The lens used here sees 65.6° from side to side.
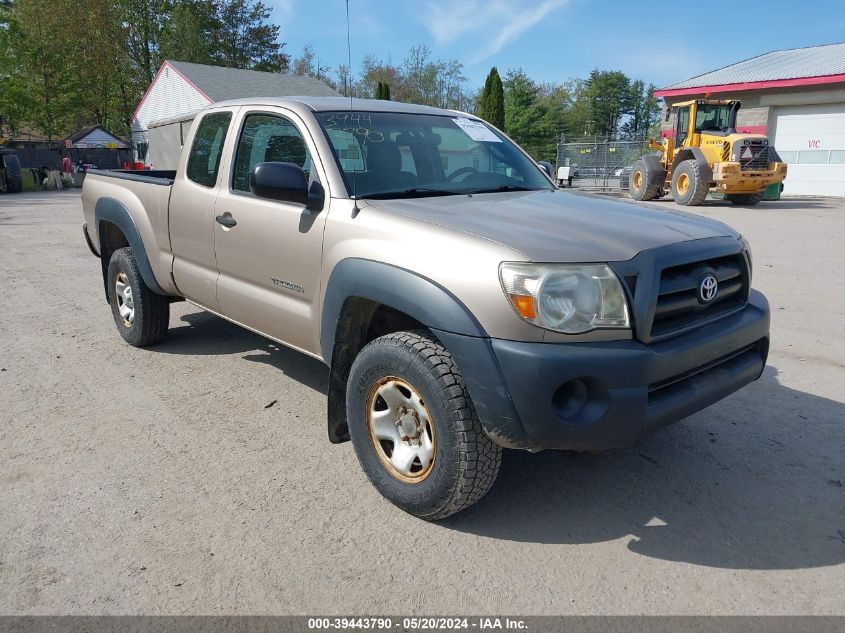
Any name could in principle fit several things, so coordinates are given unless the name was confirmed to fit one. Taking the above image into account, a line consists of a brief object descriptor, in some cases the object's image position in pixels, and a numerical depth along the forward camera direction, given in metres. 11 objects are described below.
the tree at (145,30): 50.88
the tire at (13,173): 27.27
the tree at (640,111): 77.69
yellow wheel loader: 17.48
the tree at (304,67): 65.56
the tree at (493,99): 36.28
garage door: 23.58
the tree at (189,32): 48.38
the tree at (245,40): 52.50
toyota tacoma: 2.49
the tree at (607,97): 74.50
